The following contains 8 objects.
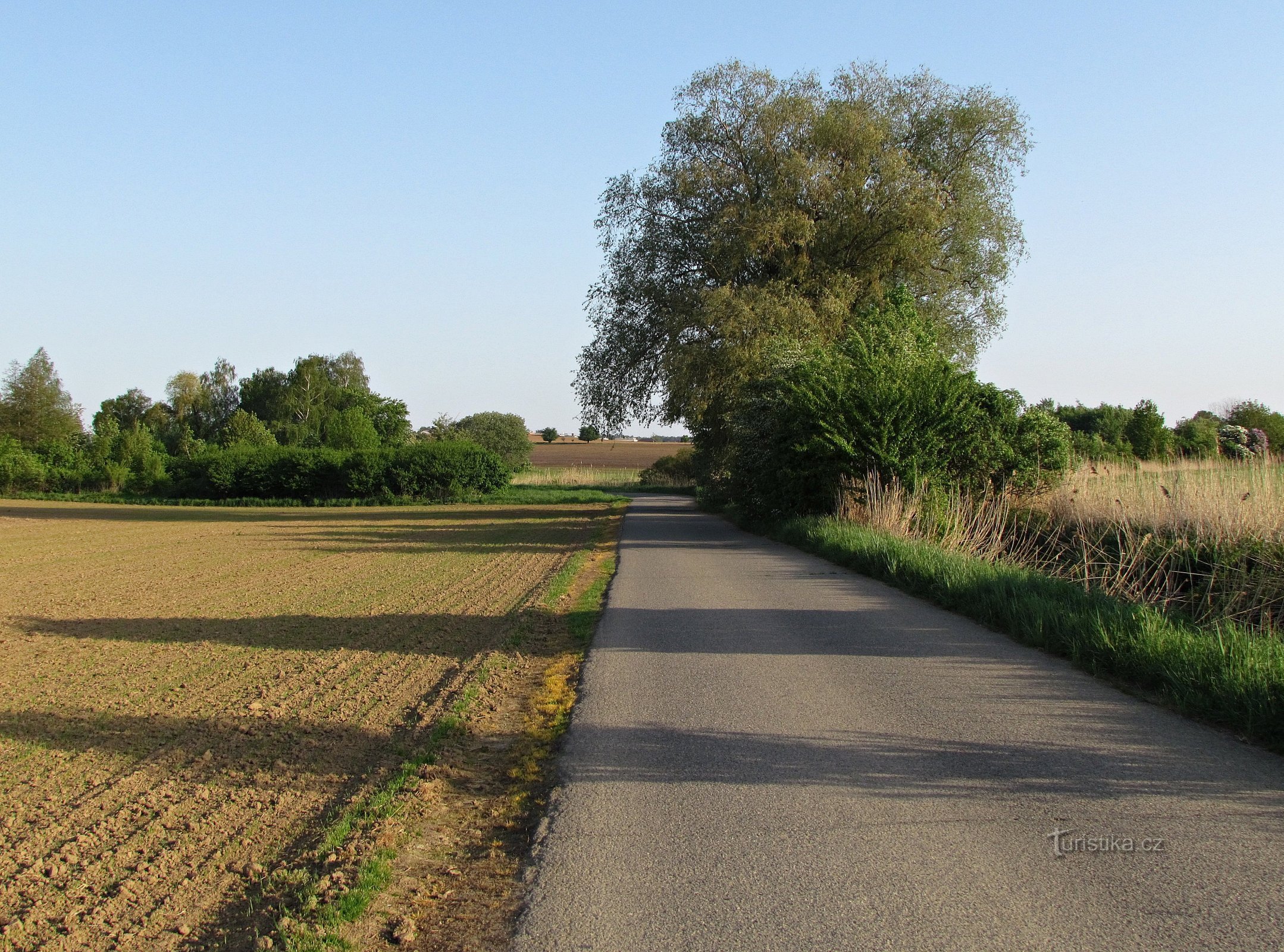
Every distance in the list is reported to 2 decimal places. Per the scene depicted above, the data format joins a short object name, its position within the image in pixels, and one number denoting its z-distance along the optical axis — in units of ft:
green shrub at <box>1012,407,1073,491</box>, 69.72
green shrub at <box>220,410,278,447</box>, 256.93
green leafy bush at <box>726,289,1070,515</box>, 66.39
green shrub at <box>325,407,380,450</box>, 219.00
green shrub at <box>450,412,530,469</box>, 326.65
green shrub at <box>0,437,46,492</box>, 206.28
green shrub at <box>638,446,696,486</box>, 269.85
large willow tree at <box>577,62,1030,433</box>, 93.66
